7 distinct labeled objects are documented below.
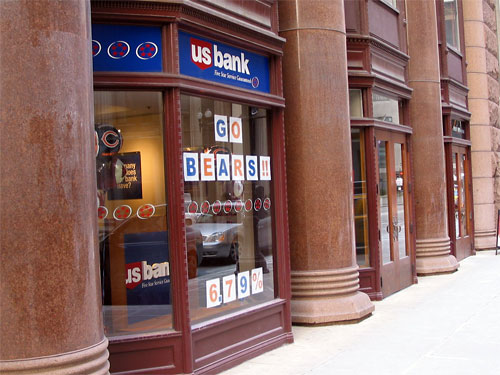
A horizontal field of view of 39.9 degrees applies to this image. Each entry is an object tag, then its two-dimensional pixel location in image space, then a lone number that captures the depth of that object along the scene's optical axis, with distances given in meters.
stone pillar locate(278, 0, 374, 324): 8.80
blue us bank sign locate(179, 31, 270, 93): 6.57
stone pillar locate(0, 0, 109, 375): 4.51
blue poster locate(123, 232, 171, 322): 6.23
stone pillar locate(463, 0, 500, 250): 17.67
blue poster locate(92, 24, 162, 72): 6.04
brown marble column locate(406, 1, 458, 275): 13.38
